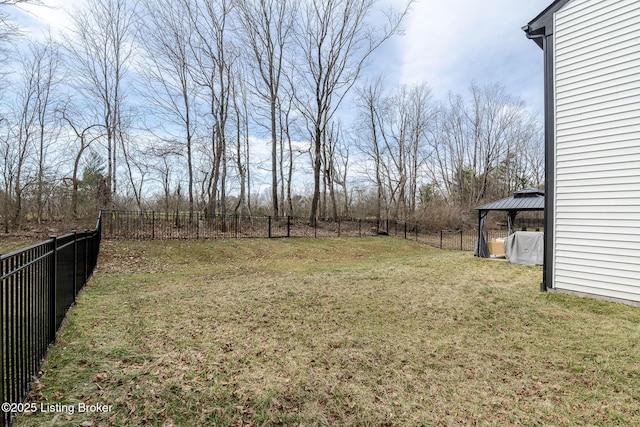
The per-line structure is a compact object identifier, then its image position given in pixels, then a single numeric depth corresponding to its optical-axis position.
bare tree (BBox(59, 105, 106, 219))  11.76
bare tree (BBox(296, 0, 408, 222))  16.45
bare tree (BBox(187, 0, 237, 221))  14.27
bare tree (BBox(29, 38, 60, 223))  11.86
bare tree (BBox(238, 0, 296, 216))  16.08
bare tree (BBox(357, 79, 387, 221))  23.28
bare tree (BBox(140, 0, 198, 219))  14.34
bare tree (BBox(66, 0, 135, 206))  13.49
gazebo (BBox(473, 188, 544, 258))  9.93
